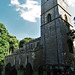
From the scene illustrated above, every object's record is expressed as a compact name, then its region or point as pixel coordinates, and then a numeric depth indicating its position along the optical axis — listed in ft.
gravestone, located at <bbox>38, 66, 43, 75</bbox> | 55.50
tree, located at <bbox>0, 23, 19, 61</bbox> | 78.25
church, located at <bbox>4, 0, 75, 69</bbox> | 55.88
